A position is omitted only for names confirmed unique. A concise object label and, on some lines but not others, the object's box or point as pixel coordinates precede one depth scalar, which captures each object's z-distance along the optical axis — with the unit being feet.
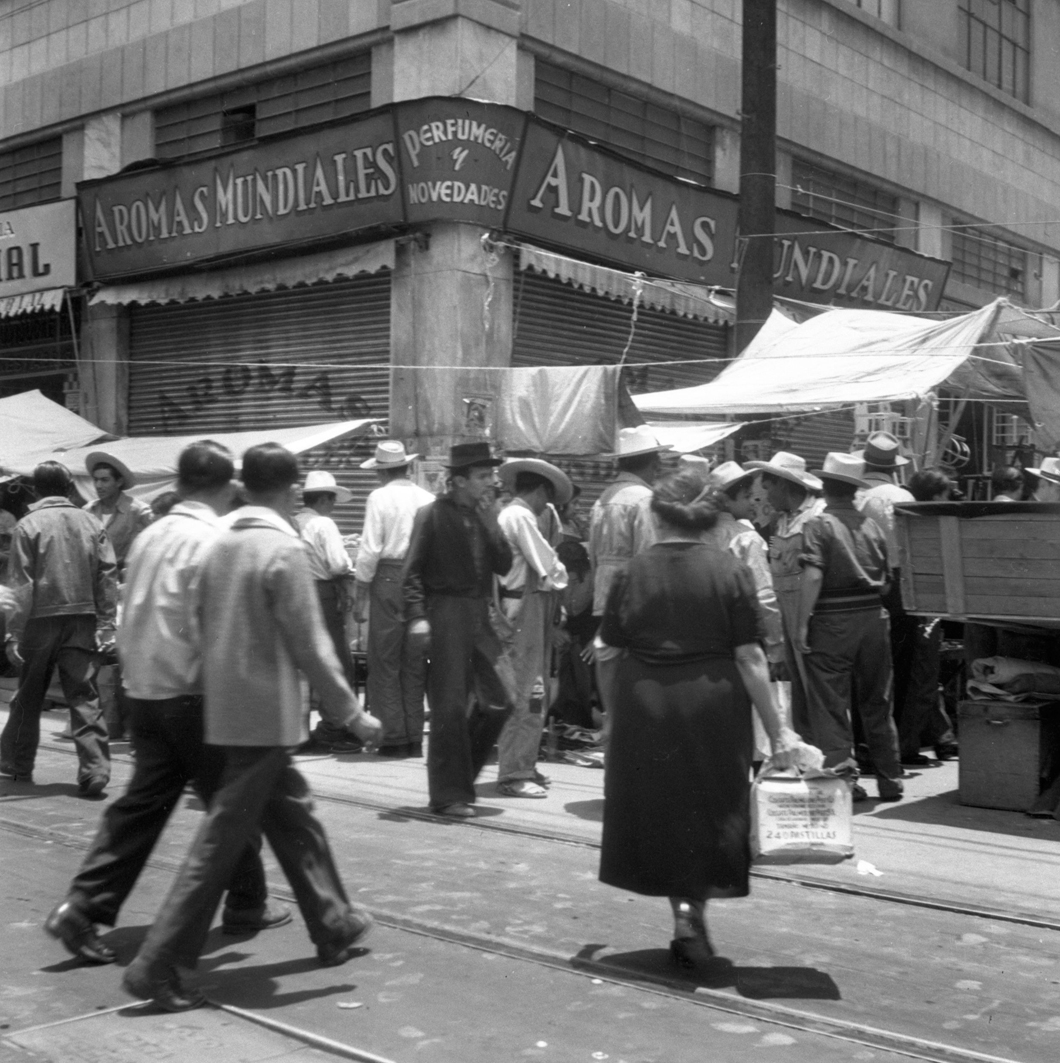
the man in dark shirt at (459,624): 24.81
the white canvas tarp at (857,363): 33.19
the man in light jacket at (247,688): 15.01
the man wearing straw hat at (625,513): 26.89
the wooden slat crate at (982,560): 24.14
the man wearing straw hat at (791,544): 26.78
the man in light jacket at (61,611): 26.81
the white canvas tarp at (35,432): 46.01
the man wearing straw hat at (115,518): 32.30
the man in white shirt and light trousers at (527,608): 27.32
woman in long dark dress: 15.96
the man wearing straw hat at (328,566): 32.71
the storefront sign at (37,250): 52.85
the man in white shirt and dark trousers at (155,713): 16.35
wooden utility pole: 37.63
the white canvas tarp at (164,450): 41.29
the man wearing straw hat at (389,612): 32.12
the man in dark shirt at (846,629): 25.88
